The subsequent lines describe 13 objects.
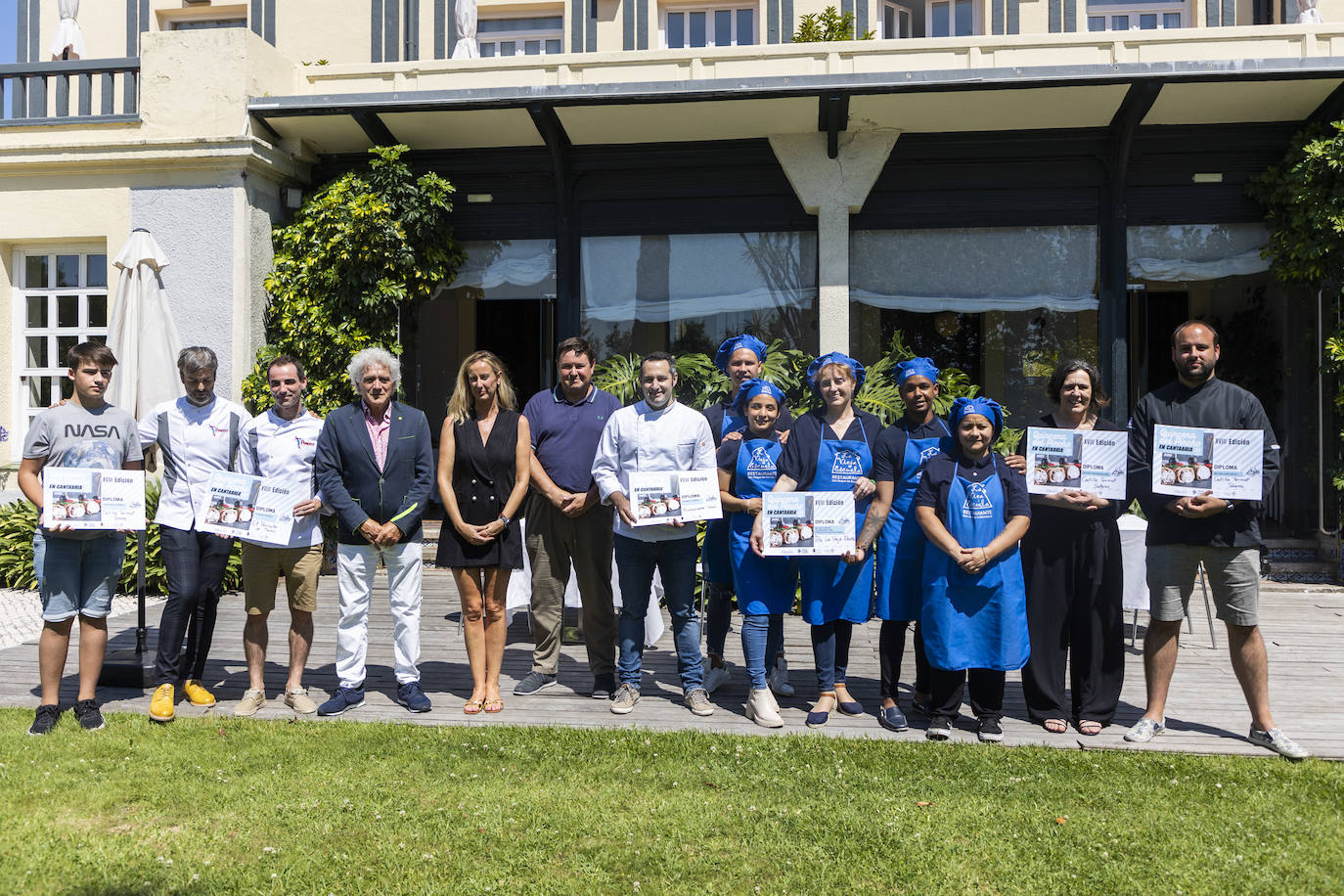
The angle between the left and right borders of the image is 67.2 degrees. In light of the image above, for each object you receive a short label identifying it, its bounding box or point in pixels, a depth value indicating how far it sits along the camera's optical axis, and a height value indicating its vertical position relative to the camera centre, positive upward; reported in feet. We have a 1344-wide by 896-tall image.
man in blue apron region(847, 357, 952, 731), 17.60 -0.81
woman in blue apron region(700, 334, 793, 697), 19.83 -1.87
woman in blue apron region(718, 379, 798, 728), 18.12 -1.54
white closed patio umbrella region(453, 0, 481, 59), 38.86 +16.96
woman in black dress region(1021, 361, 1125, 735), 17.43 -2.36
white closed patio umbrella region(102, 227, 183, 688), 24.12 +3.06
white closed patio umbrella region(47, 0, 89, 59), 39.09 +16.40
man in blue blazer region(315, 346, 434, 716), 18.20 -0.72
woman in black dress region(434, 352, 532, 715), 18.52 -0.76
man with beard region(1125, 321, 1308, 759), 16.51 -1.39
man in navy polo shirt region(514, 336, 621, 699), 19.60 -1.00
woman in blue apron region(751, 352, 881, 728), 17.83 -0.24
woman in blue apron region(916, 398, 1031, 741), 16.63 -1.67
